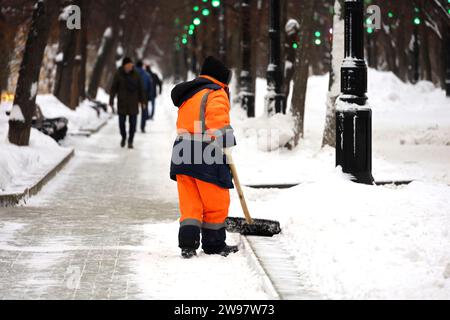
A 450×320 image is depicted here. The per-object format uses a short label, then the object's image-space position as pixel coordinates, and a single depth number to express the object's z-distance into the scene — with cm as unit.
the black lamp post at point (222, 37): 3395
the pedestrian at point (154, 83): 3151
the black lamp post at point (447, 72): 4104
